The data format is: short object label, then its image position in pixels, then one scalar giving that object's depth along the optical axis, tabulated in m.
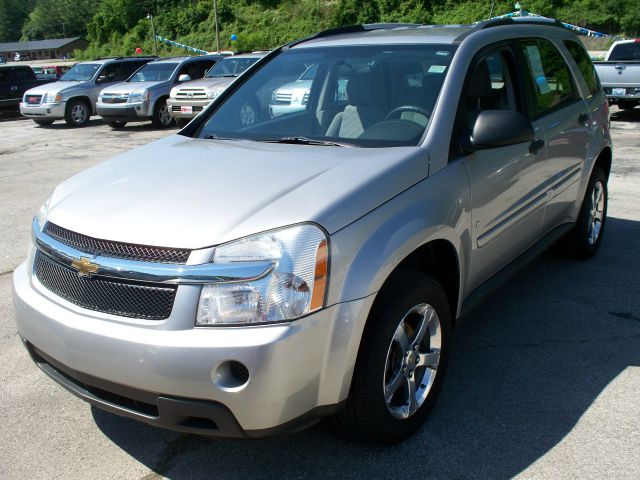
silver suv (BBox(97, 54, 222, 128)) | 15.62
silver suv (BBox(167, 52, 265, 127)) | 14.45
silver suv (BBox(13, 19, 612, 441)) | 2.32
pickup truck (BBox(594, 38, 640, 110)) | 13.82
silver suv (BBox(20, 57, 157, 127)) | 16.77
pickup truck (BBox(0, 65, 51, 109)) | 19.42
